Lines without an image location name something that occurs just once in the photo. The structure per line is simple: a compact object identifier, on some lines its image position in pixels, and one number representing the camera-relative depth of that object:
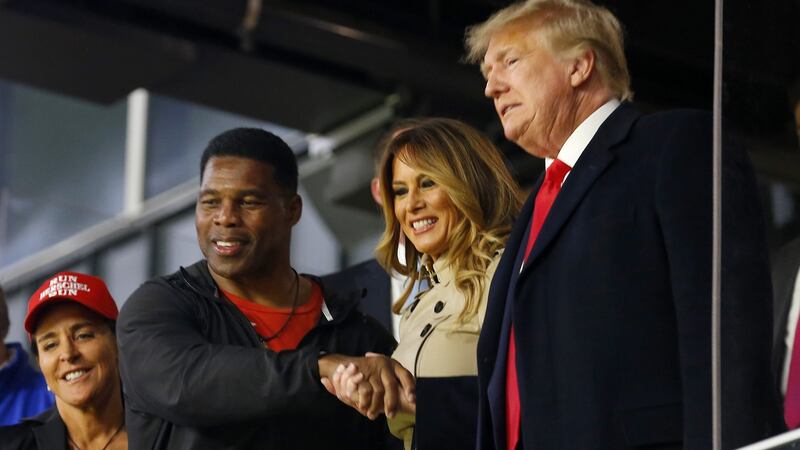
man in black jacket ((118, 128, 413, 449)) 6.76
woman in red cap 8.44
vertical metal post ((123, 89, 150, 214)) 26.28
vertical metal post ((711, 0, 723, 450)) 5.31
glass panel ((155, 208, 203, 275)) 16.30
